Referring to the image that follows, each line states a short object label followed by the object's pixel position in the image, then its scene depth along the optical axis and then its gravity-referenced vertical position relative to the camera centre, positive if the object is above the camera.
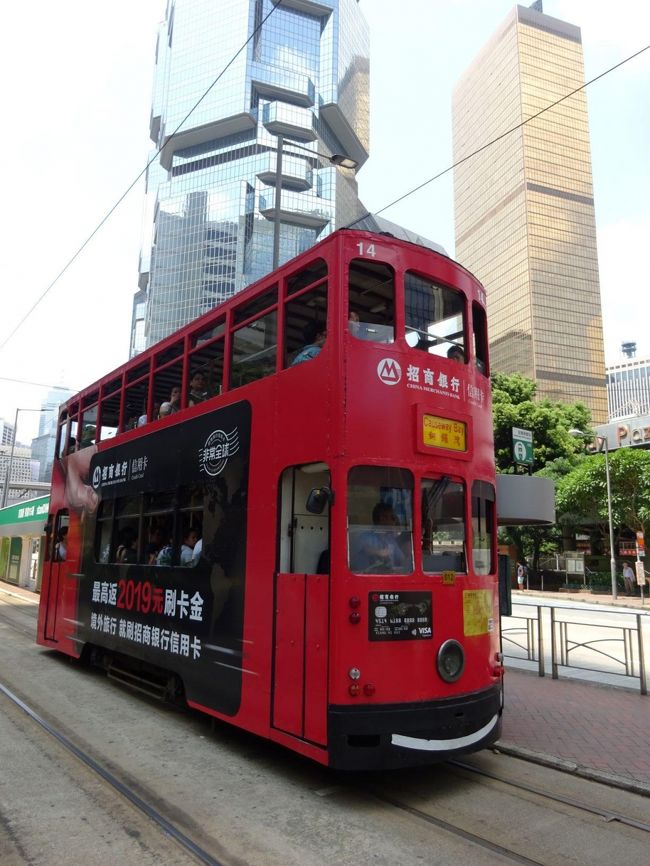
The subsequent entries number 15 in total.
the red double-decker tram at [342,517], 4.65 +0.32
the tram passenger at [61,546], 10.39 +0.08
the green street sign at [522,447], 9.54 +1.70
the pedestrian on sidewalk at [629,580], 28.52 -0.93
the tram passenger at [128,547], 7.89 +0.06
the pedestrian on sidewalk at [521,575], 31.93 -0.90
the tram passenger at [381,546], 4.76 +0.07
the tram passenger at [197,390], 7.05 +1.82
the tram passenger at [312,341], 5.27 +1.80
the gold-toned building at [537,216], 99.50 +59.14
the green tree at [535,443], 32.53 +6.03
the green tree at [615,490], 26.89 +3.06
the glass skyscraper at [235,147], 97.19 +68.00
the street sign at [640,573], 24.20 -0.54
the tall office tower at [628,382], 179.88 +52.33
